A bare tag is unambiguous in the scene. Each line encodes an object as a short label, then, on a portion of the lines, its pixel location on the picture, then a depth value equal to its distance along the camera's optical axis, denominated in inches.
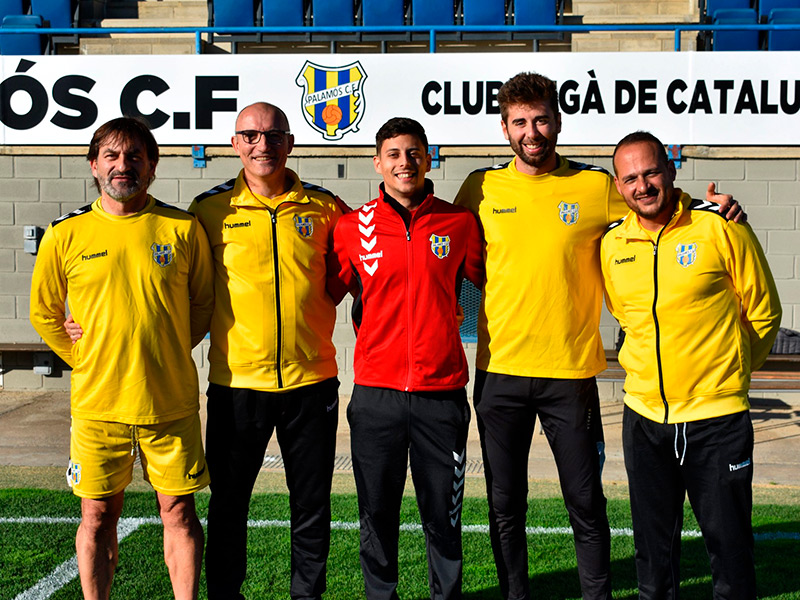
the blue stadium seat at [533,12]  387.5
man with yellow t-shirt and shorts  117.4
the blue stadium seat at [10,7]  411.8
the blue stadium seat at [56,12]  411.8
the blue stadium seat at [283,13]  408.8
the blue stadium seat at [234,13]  405.1
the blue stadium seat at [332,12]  401.7
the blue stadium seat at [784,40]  369.7
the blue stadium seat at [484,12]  397.4
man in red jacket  121.7
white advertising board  289.4
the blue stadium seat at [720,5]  381.7
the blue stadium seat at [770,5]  383.2
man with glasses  125.7
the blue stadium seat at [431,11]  401.7
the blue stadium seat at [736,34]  361.4
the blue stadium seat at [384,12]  396.5
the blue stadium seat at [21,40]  346.3
